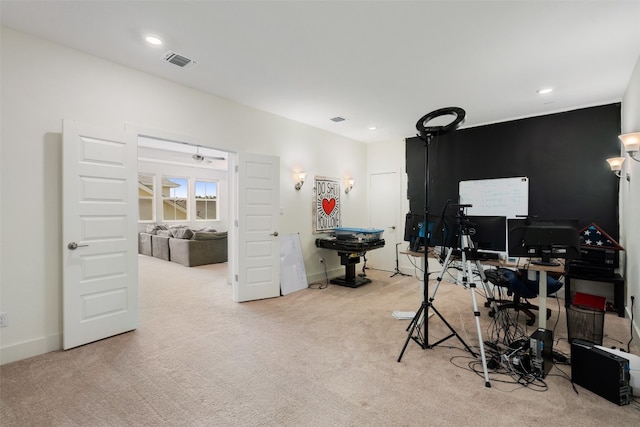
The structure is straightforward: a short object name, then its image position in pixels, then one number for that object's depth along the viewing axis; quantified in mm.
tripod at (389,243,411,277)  6000
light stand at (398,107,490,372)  2576
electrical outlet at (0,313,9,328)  2490
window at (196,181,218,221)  9500
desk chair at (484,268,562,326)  3443
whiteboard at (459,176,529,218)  4770
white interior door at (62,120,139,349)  2746
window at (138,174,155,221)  8531
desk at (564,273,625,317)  3621
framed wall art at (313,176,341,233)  5442
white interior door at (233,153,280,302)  4199
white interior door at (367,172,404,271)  6230
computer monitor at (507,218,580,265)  2445
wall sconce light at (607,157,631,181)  3686
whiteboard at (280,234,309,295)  4719
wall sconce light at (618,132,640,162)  2838
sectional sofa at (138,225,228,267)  6758
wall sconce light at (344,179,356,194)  6095
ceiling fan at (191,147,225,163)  7530
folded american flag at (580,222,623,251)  3936
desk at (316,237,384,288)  4926
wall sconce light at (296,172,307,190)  5070
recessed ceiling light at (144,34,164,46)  2609
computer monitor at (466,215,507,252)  2576
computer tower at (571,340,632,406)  1993
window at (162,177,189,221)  8930
